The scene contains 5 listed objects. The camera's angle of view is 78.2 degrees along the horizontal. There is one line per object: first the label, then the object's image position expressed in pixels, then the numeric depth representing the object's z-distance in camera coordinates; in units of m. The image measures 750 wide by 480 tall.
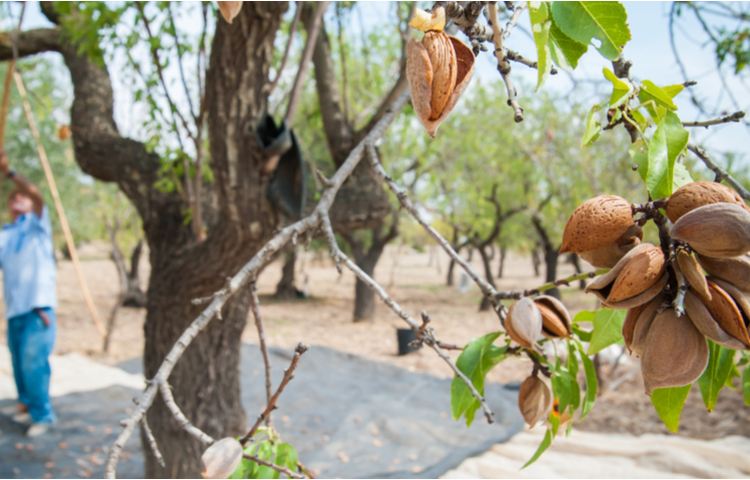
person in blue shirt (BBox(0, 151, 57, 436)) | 4.44
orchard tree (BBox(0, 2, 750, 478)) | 0.54
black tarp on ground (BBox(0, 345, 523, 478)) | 3.97
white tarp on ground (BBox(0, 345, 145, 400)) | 5.51
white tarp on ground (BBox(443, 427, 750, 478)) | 3.41
